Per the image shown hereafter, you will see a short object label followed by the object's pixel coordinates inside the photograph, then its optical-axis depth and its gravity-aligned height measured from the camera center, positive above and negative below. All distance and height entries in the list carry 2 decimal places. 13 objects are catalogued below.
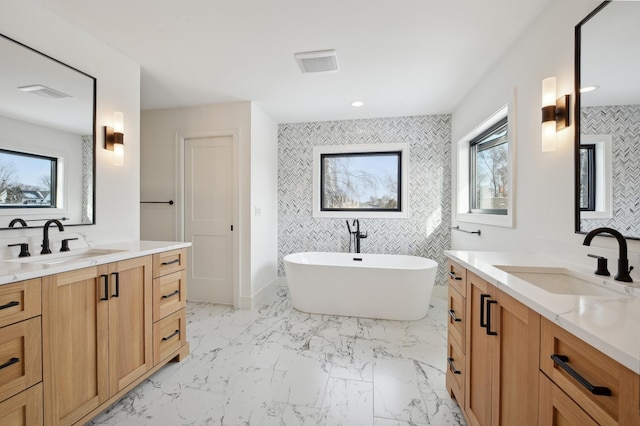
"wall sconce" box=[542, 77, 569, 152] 1.50 +0.55
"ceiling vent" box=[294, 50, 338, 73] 2.19 +1.27
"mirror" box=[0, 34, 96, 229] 1.54 +0.45
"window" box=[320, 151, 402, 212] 3.95 +0.44
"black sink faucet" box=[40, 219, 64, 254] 1.61 -0.16
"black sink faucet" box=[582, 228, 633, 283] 1.05 -0.19
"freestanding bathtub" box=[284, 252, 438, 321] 2.85 -0.85
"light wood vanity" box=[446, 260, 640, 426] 0.61 -0.49
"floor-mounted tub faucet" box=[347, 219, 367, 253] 3.73 -0.33
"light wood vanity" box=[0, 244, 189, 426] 1.12 -0.64
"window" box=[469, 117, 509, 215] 2.53 +0.43
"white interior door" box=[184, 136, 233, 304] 3.37 -0.06
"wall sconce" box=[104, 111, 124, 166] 2.08 +0.56
